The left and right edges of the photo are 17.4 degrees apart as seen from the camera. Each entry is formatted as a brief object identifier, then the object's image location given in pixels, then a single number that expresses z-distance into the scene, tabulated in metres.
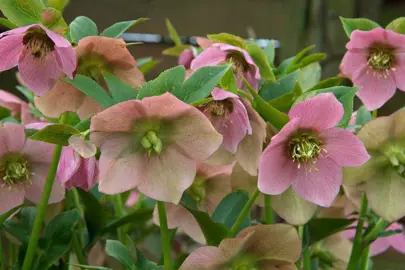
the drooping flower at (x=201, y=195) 0.85
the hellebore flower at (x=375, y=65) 0.85
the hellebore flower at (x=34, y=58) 0.77
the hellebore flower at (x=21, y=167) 0.82
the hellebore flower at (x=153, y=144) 0.73
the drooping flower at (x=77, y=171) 0.77
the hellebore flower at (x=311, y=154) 0.75
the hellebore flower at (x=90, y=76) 0.80
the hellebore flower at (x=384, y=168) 0.81
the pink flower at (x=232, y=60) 0.84
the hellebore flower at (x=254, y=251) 0.76
